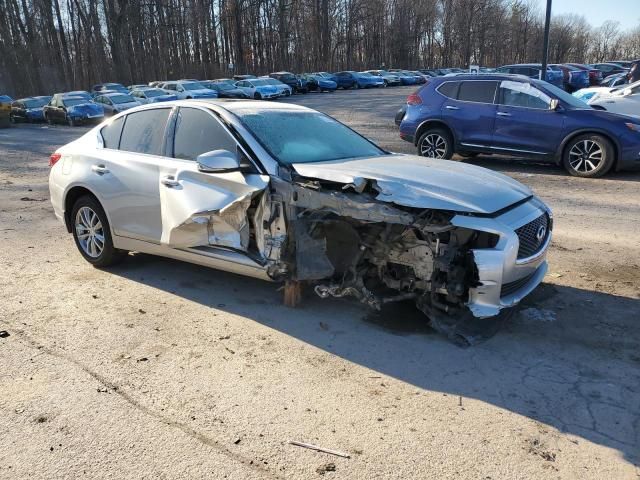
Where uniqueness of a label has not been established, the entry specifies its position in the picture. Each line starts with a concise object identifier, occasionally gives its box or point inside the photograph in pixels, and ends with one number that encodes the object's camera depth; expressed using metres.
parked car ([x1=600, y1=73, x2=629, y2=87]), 23.99
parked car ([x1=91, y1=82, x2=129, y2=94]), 32.78
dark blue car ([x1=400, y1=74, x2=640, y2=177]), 9.60
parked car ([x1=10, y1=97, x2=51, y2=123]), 28.75
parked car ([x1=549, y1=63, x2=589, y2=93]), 30.02
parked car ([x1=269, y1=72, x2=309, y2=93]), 41.56
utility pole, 19.12
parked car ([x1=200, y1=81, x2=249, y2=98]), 33.88
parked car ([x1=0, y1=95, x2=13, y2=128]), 27.02
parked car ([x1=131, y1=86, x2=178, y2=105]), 28.36
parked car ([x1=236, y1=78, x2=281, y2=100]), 34.12
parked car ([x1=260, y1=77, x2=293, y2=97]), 36.28
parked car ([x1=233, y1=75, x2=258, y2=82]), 38.19
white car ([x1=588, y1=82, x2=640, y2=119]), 13.66
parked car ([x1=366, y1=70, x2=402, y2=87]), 49.72
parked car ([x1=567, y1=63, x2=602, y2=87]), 32.87
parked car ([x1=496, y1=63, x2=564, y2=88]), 23.50
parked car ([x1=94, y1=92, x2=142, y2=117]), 26.31
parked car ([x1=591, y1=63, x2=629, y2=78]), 37.41
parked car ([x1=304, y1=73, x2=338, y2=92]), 43.22
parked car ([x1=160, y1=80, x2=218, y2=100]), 30.31
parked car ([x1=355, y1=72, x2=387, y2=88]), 46.91
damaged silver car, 3.84
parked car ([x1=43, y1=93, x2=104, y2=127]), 25.86
